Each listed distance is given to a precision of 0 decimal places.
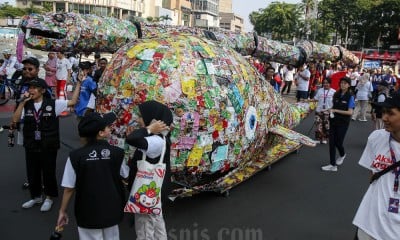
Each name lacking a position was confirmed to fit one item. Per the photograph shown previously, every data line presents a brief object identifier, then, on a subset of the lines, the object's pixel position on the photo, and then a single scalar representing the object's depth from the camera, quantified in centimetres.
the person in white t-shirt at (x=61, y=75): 1157
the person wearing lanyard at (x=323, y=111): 865
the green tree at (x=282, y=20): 4678
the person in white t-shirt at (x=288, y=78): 1814
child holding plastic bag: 328
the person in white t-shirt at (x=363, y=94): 1279
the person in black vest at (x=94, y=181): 313
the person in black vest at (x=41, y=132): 472
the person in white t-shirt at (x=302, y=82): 1340
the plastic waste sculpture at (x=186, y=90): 442
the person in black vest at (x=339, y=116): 715
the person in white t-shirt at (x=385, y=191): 297
